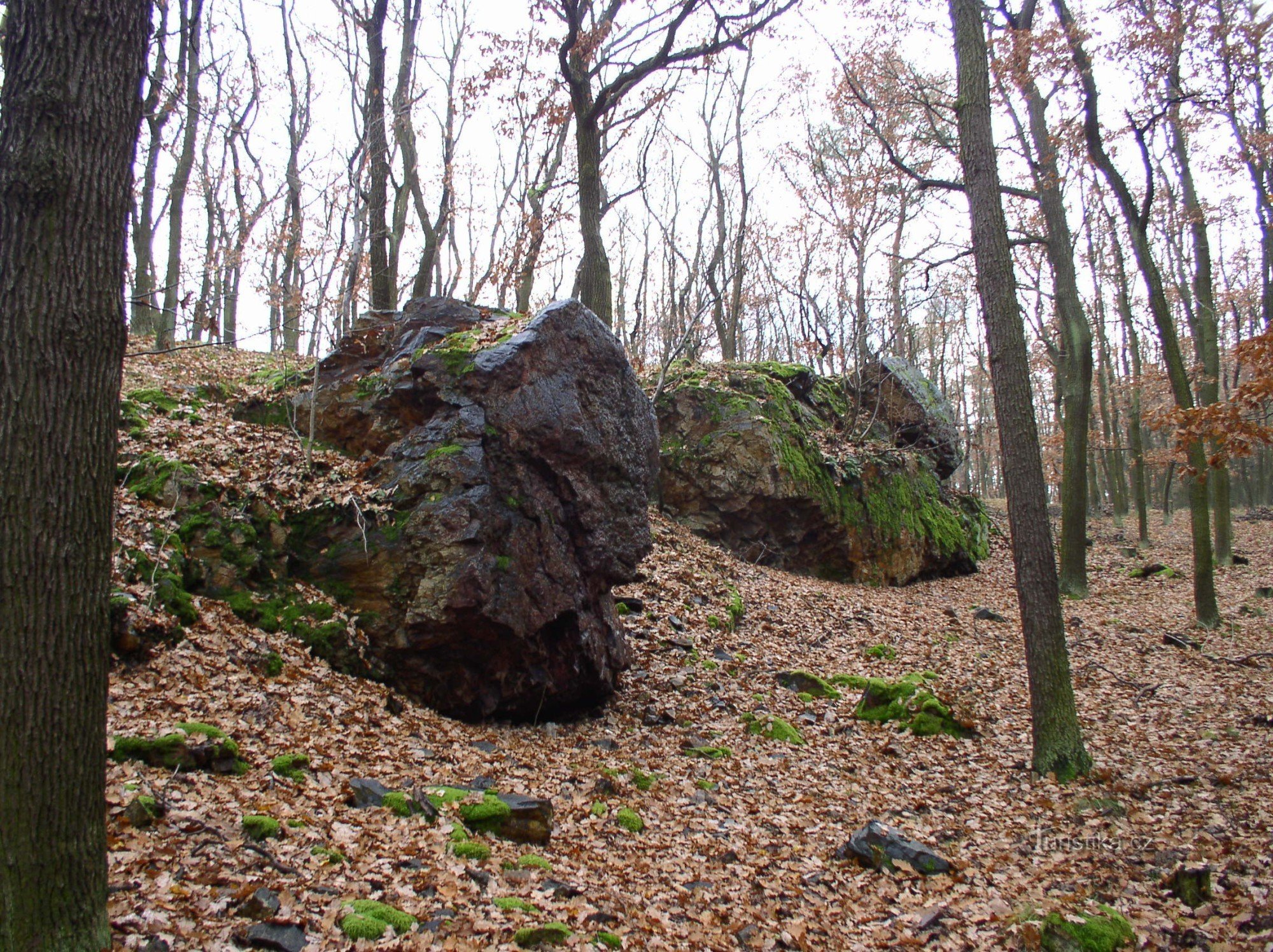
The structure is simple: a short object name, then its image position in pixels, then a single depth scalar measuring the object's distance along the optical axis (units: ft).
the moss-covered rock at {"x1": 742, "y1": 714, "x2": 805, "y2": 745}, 24.70
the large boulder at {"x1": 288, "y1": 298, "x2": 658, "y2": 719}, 22.35
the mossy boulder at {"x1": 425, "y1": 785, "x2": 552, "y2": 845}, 15.83
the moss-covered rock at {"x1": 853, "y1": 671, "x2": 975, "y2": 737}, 25.17
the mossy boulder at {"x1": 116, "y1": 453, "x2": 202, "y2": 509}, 22.07
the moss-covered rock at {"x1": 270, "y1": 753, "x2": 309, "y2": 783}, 15.58
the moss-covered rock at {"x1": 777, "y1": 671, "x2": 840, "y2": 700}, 28.58
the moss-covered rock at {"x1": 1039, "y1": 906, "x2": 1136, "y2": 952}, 12.78
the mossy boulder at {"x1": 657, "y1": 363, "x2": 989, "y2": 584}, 46.96
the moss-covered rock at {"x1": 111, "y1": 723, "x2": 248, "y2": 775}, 14.17
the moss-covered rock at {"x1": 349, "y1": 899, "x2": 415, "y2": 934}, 11.37
